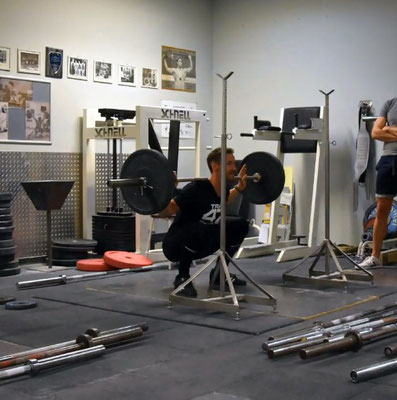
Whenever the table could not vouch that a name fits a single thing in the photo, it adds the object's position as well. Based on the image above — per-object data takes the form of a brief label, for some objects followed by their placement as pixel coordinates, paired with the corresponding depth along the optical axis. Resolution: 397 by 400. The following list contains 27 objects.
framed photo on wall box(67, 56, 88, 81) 6.84
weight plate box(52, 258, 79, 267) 6.24
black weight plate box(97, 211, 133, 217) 6.44
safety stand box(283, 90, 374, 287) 4.96
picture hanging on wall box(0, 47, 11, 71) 6.27
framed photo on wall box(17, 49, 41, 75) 6.42
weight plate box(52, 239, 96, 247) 6.22
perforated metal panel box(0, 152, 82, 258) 6.36
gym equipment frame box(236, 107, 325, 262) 6.50
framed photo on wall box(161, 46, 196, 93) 7.85
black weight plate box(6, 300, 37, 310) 4.31
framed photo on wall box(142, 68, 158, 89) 7.60
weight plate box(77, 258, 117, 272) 5.88
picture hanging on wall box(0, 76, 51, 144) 6.27
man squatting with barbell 4.58
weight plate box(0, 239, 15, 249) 5.64
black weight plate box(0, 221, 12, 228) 5.64
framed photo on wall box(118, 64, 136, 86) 7.34
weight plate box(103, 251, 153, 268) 5.82
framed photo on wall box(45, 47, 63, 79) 6.64
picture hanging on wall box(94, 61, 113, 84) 7.09
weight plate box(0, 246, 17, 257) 5.64
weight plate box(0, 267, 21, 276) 5.71
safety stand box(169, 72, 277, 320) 4.12
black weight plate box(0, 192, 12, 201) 5.66
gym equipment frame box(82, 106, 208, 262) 6.21
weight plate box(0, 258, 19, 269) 5.72
